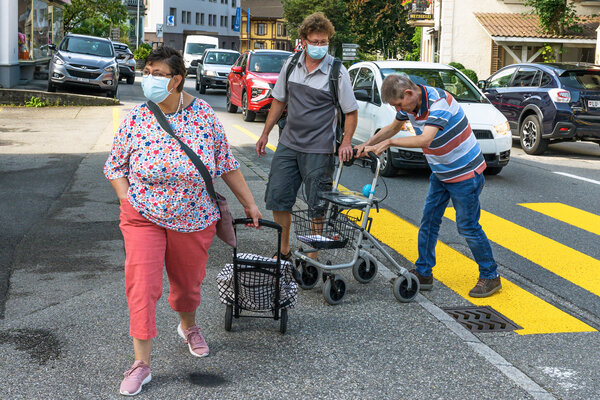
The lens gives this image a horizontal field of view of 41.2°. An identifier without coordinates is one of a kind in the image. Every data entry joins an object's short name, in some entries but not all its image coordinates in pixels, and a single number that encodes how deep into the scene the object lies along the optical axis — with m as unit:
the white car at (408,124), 11.23
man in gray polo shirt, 5.78
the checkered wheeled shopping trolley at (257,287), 4.71
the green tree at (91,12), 40.12
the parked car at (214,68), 29.34
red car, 19.08
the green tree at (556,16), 34.53
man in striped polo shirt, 5.21
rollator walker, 5.32
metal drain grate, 5.21
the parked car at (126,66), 35.88
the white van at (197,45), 50.97
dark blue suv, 14.17
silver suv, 24.02
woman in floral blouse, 3.93
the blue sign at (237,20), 98.56
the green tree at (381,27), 64.50
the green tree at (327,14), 63.64
